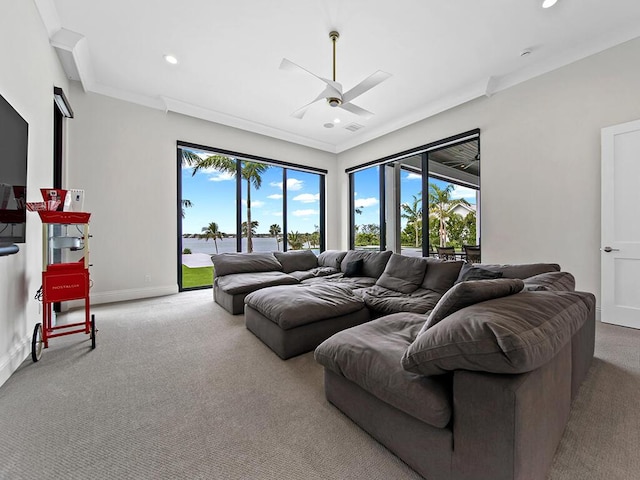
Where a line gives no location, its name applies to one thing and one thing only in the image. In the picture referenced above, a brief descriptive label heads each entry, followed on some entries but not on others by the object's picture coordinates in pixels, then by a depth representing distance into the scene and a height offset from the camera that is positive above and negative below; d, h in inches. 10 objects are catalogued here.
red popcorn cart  89.4 -12.4
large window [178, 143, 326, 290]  198.4 +27.7
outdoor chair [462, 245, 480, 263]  174.4 -8.2
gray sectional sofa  36.0 -22.8
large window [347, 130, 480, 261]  186.1 +32.5
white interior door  113.2 +6.3
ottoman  89.8 -26.5
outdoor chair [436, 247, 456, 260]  192.5 -8.9
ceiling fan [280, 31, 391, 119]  106.8 +64.0
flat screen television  67.7 +18.2
